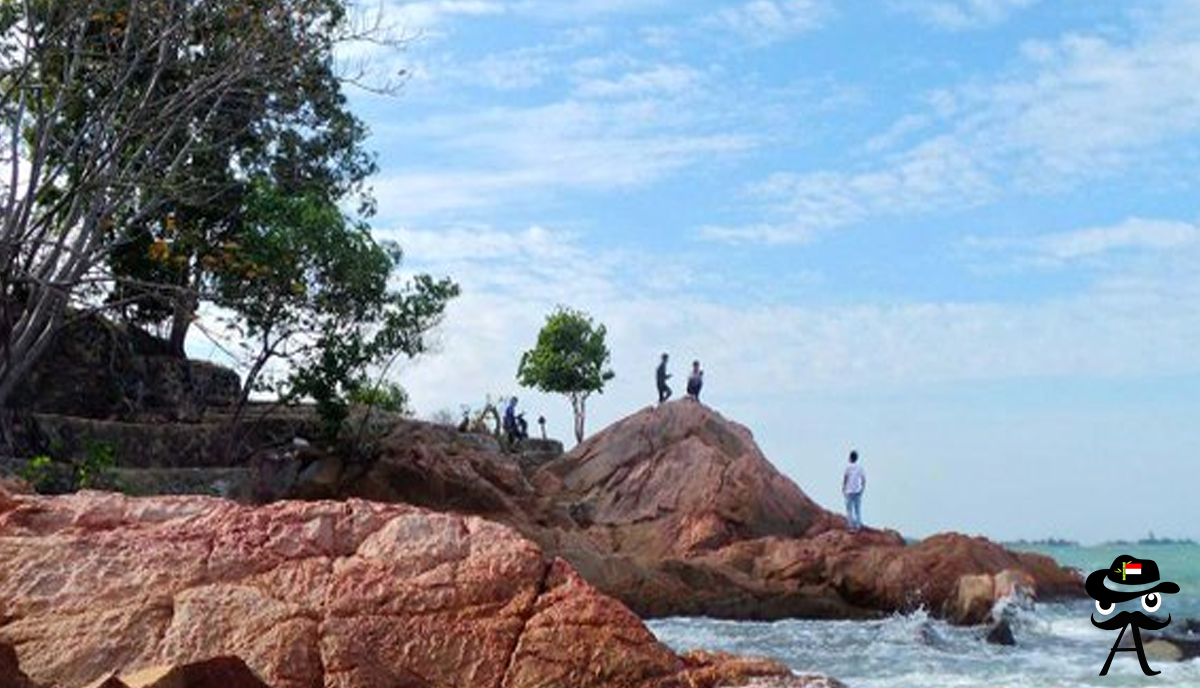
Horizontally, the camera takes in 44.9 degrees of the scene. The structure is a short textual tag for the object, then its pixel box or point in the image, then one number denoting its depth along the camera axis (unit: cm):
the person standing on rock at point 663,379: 3753
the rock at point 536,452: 3775
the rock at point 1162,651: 1766
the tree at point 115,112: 1939
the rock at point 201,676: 679
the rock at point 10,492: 1063
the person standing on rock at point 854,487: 2770
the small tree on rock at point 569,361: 4884
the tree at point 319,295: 2709
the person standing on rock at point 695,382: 3616
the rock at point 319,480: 2819
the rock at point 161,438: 2545
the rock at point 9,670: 636
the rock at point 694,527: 2508
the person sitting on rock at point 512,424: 4116
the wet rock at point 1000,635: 2089
